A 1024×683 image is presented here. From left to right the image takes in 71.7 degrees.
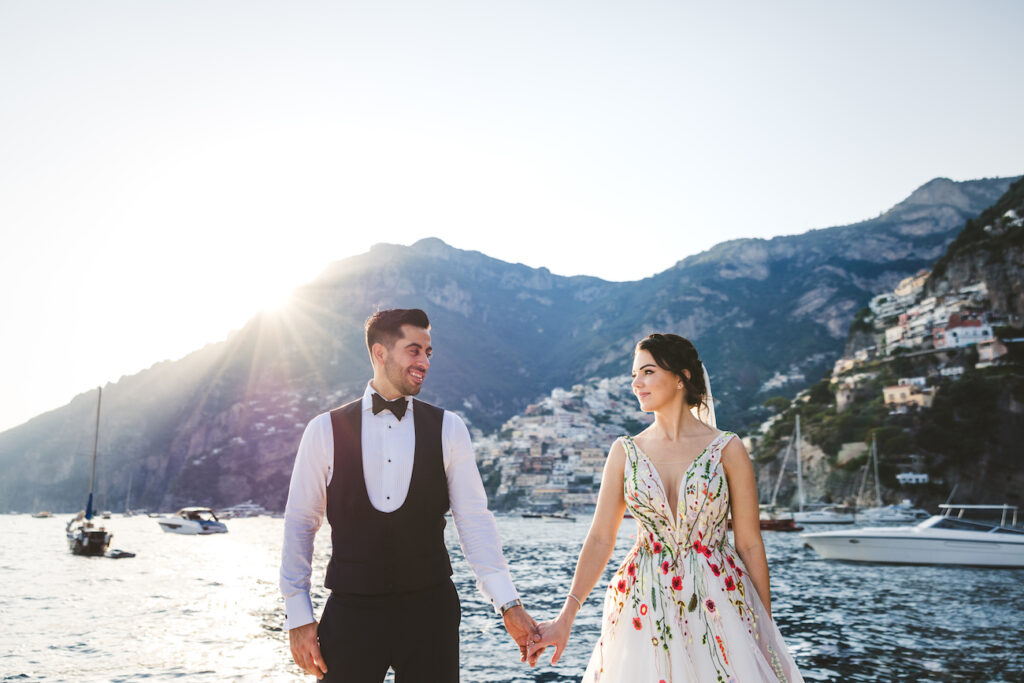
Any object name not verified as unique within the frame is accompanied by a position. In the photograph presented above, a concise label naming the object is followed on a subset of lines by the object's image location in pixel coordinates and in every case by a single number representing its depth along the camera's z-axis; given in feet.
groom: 9.24
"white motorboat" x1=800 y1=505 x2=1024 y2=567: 96.68
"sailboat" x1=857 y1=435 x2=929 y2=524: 189.06
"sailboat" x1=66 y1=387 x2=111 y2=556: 141.69
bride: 9.72
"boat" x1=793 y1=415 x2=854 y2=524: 192.89
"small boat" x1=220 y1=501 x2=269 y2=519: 451.12
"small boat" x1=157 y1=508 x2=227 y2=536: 230.68
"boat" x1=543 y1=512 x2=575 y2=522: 350.02
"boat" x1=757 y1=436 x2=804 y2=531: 195.42
